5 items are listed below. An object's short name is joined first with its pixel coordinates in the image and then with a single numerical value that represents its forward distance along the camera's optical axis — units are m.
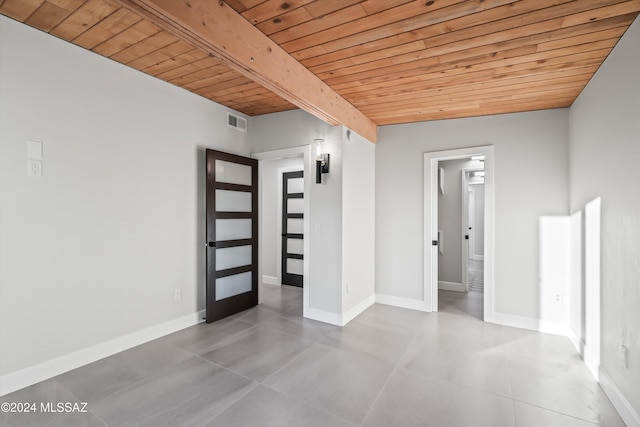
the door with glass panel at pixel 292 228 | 5.50
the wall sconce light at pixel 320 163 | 3.68
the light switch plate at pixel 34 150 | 2.31
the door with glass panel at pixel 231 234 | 3.64
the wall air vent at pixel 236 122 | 4.02
